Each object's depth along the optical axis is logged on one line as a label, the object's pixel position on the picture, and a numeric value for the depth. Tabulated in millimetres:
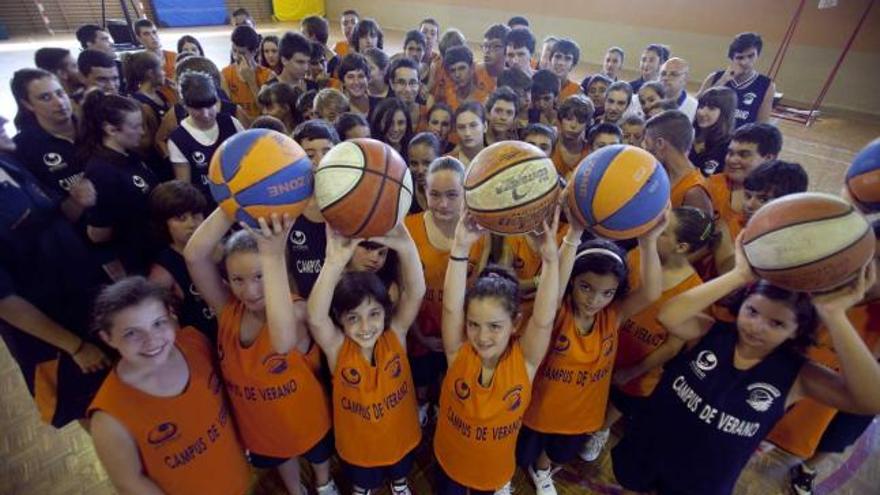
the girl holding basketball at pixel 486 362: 1868
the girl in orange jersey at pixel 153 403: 1581
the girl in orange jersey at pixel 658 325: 2197
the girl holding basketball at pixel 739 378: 1546
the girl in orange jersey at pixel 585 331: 1967
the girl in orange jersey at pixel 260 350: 1824
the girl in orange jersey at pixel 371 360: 1927
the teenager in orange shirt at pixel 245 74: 5461
